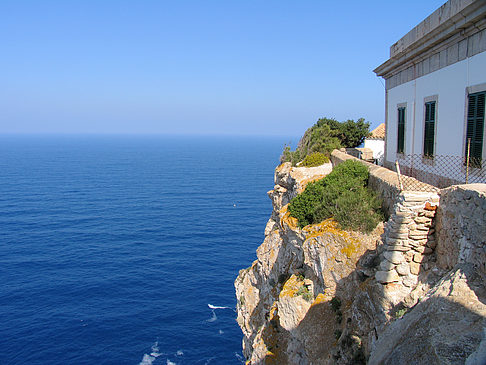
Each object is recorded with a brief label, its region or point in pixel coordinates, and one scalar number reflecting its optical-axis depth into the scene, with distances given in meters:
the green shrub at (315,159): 26.85
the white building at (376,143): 35.56
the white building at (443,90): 12.80
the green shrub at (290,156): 32.62
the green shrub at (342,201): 14.36
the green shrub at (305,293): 15.42
